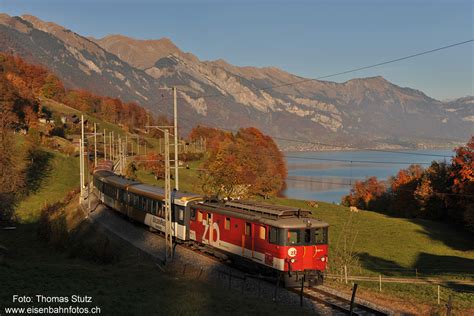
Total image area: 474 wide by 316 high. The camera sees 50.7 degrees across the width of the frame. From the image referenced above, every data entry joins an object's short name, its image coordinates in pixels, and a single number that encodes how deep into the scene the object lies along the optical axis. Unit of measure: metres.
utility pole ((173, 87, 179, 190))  35.59
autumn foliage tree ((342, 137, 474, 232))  72.56
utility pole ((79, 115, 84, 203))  54.32
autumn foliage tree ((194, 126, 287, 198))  69.50
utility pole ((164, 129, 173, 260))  30.19
